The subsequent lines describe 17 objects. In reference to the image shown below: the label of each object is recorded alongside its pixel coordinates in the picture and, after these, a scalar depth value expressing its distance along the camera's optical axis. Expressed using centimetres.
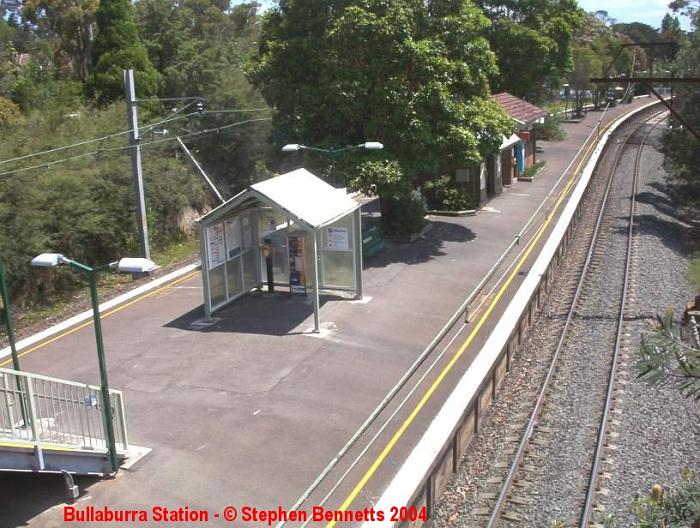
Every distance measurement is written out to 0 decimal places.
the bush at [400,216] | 2497
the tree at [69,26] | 3438
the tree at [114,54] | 3158
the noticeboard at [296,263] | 1836
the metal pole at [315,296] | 1568
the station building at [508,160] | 3042
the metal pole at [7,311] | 1033
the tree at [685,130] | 3045
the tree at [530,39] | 4412
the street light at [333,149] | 2012
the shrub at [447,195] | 2972
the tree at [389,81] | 2205
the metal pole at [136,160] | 2052
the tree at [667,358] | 319
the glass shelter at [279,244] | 1688
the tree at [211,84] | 3319
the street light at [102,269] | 934
